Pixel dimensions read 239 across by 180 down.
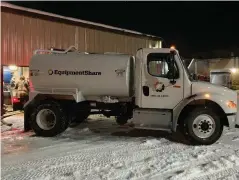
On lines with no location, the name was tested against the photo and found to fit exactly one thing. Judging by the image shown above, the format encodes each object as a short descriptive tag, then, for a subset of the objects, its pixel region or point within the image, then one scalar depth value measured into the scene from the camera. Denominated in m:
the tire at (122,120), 6.47
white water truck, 5.72
